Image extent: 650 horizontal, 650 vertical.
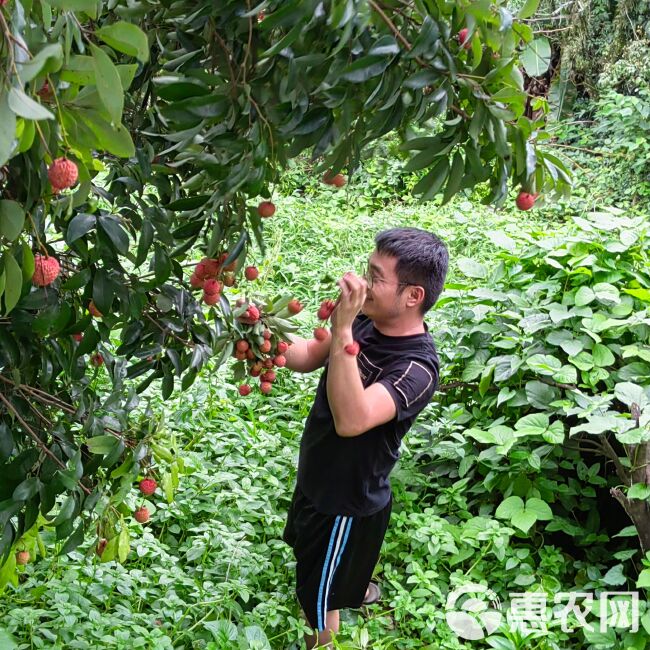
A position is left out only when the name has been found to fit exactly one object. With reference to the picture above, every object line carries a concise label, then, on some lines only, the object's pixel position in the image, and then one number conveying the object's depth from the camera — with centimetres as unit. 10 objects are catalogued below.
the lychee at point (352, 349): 189
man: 211
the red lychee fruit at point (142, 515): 193
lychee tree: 97
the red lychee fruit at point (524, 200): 149
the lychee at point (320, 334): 209
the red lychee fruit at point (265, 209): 148
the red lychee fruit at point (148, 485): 177
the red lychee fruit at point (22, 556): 197
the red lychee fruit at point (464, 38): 124
